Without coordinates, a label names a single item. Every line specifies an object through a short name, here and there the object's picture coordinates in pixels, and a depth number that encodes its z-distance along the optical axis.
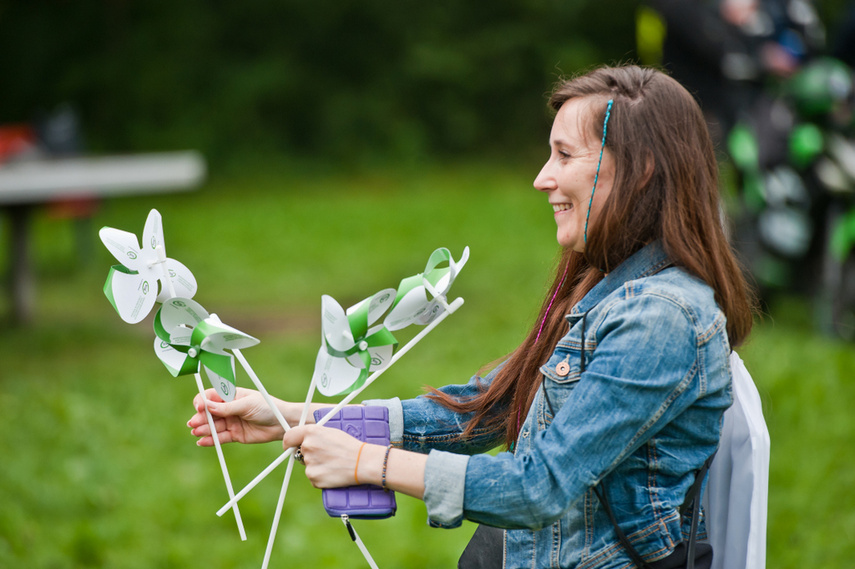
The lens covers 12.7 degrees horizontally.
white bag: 4.96
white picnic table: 12.28
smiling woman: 4.77
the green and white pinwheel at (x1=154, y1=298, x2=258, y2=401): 4.89
